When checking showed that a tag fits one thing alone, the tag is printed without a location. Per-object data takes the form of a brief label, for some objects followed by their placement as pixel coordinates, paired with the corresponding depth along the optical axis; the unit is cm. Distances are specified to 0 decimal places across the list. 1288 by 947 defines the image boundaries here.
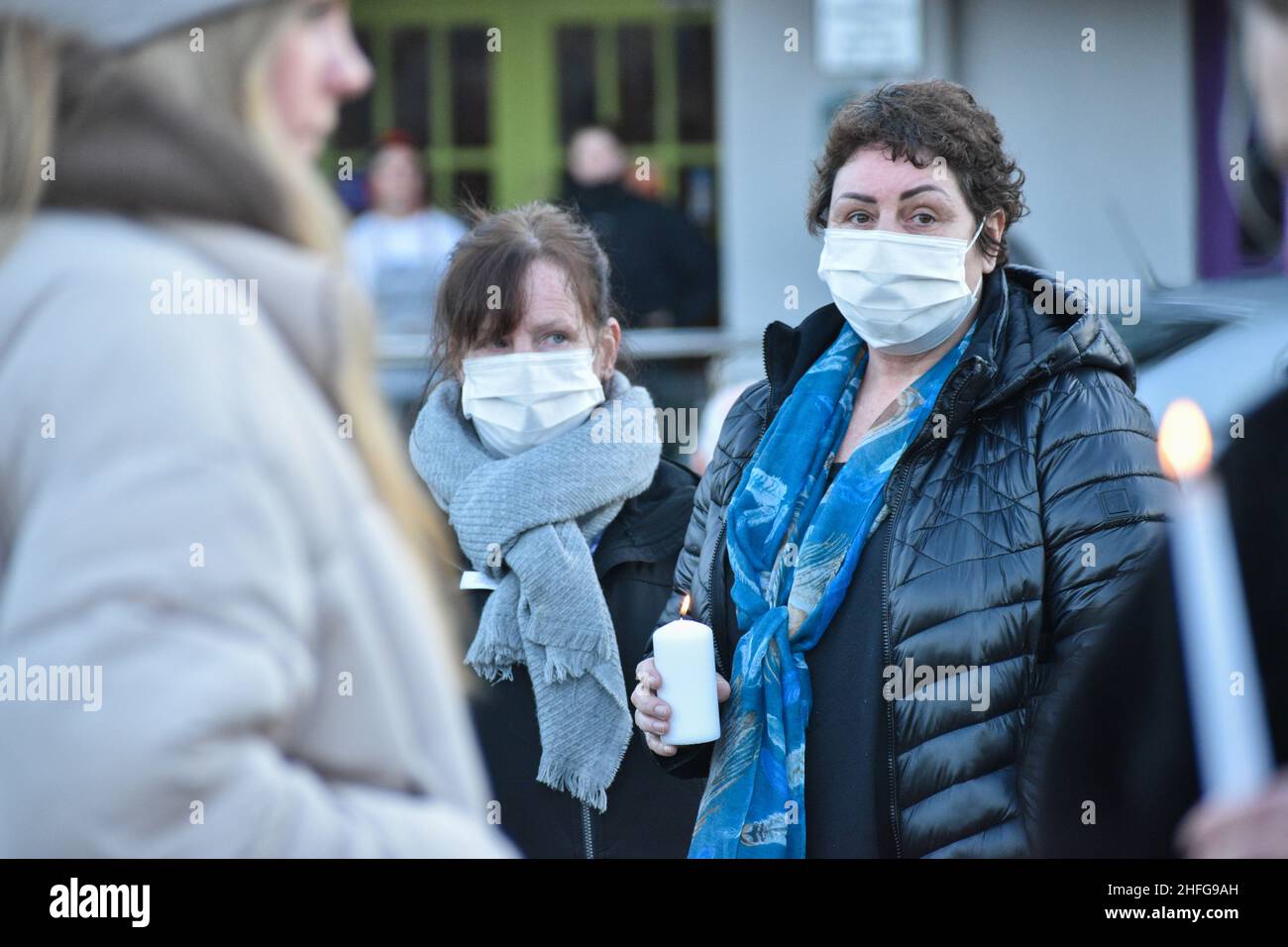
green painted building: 791
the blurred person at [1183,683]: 145
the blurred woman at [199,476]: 141
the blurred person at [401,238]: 429
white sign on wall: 495
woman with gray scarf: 261
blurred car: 359
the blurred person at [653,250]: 599
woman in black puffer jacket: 224
